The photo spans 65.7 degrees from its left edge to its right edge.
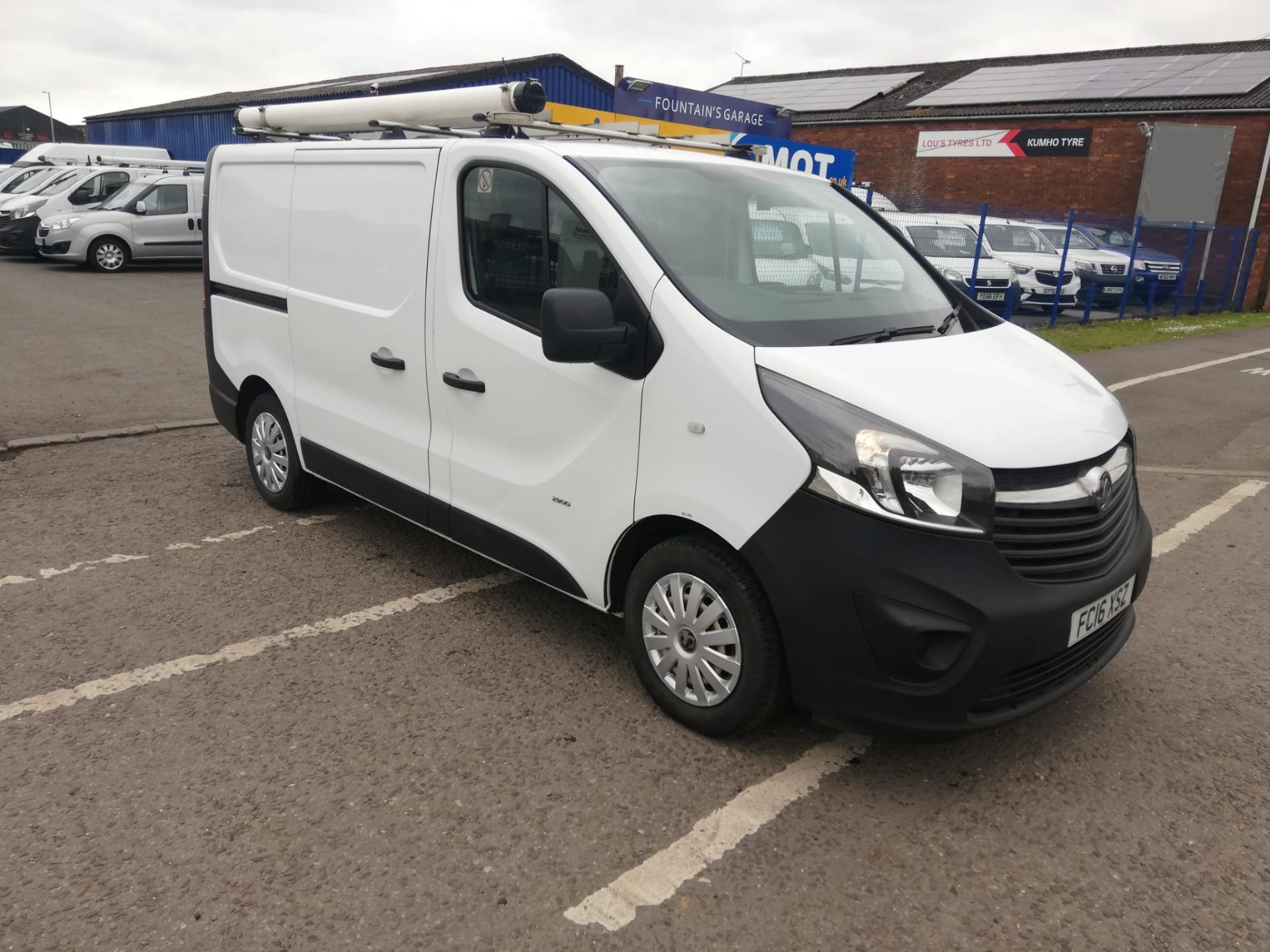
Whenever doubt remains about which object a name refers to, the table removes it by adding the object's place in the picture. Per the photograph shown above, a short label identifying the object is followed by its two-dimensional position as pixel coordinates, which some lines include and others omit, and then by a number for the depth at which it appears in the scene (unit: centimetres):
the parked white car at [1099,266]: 1614
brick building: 2322
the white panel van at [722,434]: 274
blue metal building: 2353
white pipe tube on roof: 395
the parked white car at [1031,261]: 1523
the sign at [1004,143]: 2566
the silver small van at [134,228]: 1761
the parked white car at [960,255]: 1389
